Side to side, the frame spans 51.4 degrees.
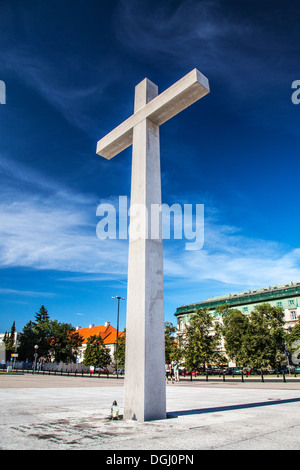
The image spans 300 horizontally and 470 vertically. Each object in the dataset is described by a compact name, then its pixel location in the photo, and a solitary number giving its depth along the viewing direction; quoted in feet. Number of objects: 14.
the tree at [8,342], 361.14
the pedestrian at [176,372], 95.36
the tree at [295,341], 174.91
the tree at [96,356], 218.79
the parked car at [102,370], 219.08
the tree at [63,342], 276.62
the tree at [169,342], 168.08
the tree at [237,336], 158.61
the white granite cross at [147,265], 21.86
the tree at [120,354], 178.19
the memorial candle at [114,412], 21.34
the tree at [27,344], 269.85
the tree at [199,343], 151.94
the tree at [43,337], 272.92
